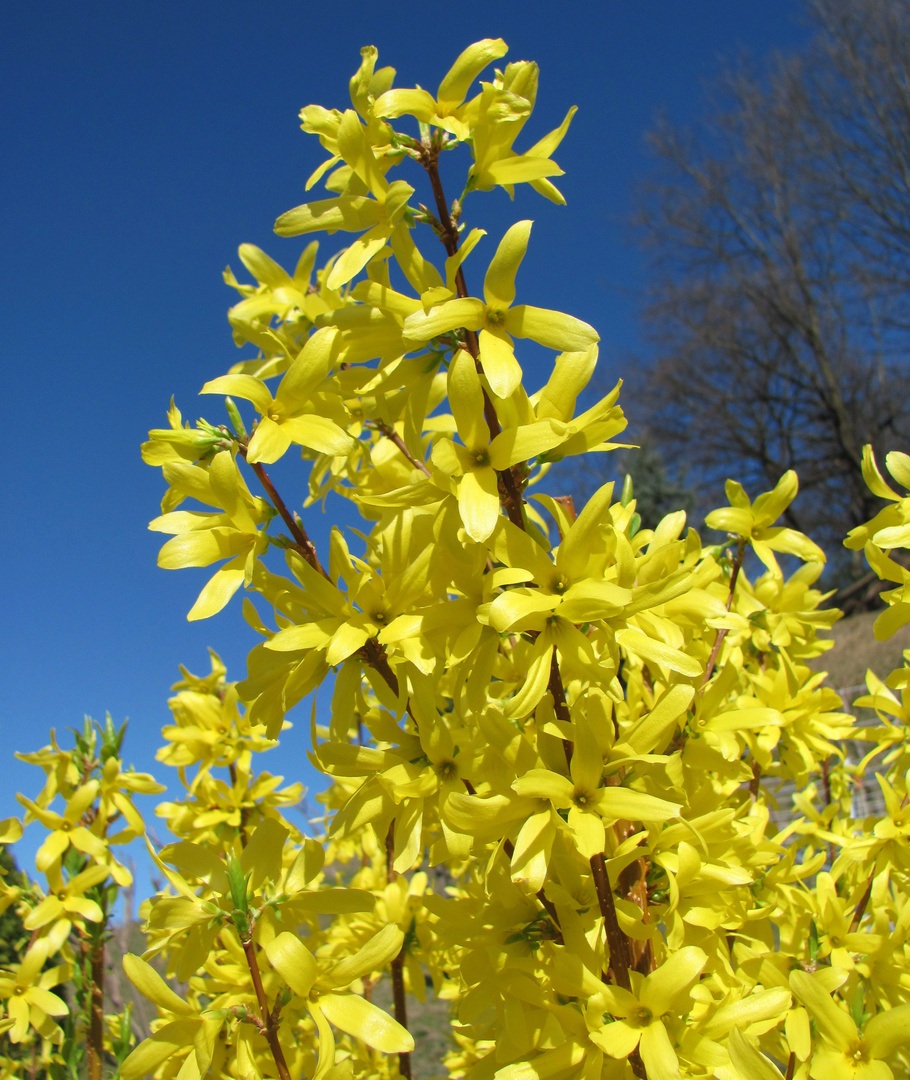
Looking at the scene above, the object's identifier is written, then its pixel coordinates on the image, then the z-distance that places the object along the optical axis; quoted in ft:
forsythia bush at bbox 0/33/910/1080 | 0.81
